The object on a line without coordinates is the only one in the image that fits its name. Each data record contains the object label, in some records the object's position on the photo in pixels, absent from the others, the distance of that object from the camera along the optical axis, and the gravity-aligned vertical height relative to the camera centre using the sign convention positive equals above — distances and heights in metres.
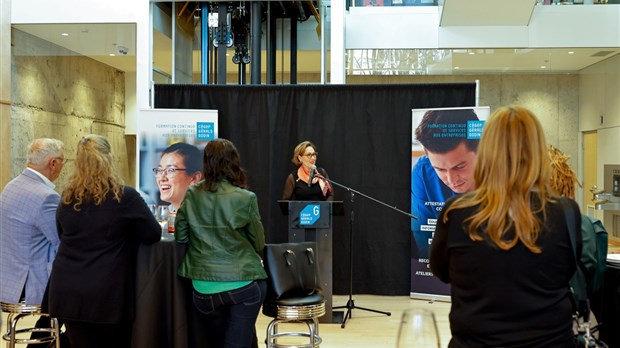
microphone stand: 6.36 -1.37
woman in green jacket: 3.36 -0.39
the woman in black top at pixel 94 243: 3.25 -0.38
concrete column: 9.03 +0.82
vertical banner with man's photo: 6.93 -0.04
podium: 6.04 -0.55
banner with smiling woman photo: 7.36 +0.17
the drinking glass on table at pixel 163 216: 4.11 -0.32
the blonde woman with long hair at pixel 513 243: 1.93 -0.22
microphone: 5.78 -0.06
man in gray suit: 3.61 -0.36
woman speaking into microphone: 6.55 -0.18
